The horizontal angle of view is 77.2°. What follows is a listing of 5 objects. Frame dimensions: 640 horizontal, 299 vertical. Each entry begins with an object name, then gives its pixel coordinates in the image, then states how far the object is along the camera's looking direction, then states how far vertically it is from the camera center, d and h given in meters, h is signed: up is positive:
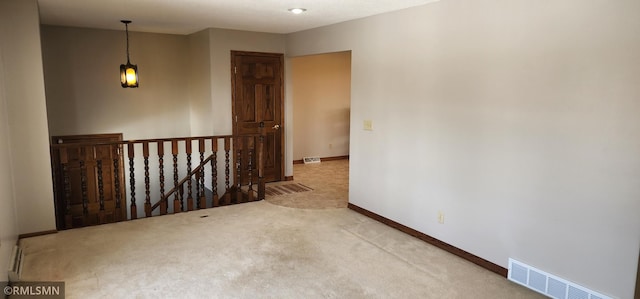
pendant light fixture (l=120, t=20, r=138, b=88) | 5.50 +0.47
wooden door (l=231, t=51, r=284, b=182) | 5.93 +0.14
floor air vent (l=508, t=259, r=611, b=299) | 2.72 -1.25
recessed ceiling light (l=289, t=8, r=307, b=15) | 4.10 +1.02
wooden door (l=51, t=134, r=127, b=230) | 5.68 -1.07
